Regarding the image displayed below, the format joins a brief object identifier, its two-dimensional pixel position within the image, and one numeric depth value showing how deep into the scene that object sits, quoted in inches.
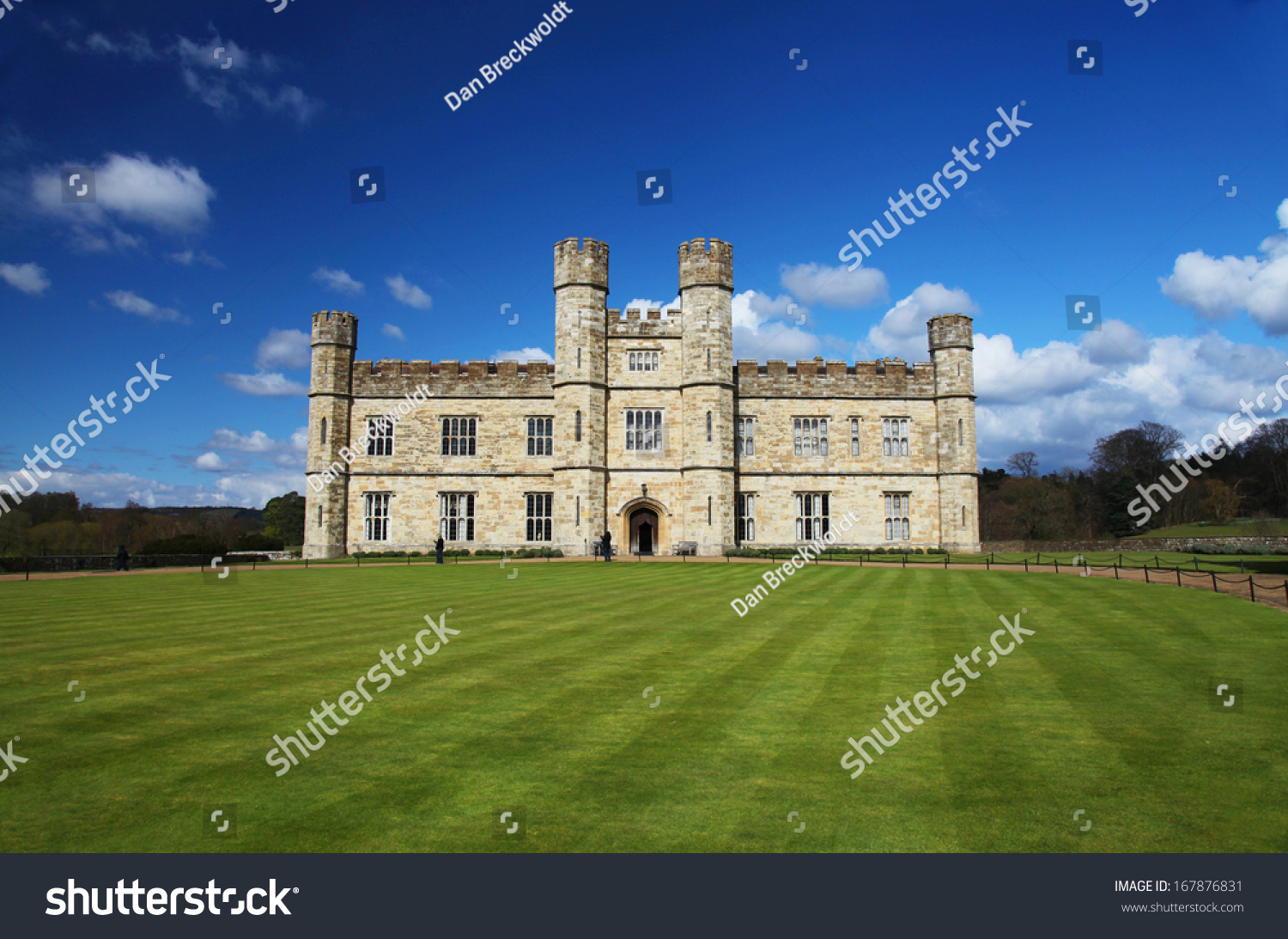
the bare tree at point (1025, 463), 3122.5
